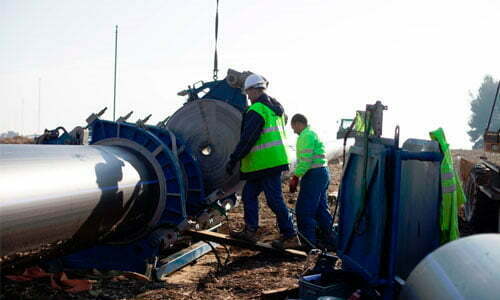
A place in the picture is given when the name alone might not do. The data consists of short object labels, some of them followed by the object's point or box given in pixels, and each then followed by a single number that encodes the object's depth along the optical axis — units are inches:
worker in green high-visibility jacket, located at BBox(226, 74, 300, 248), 238.2
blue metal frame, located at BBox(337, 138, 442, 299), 146.5
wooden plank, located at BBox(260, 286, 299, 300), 183.9
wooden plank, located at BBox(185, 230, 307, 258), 235.7
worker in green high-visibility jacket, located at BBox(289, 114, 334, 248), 255.9
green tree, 2071.9
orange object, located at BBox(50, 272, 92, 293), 191.6
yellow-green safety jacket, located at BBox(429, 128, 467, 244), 151.6
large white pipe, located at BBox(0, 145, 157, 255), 150.3
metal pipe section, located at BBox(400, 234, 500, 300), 98.2
